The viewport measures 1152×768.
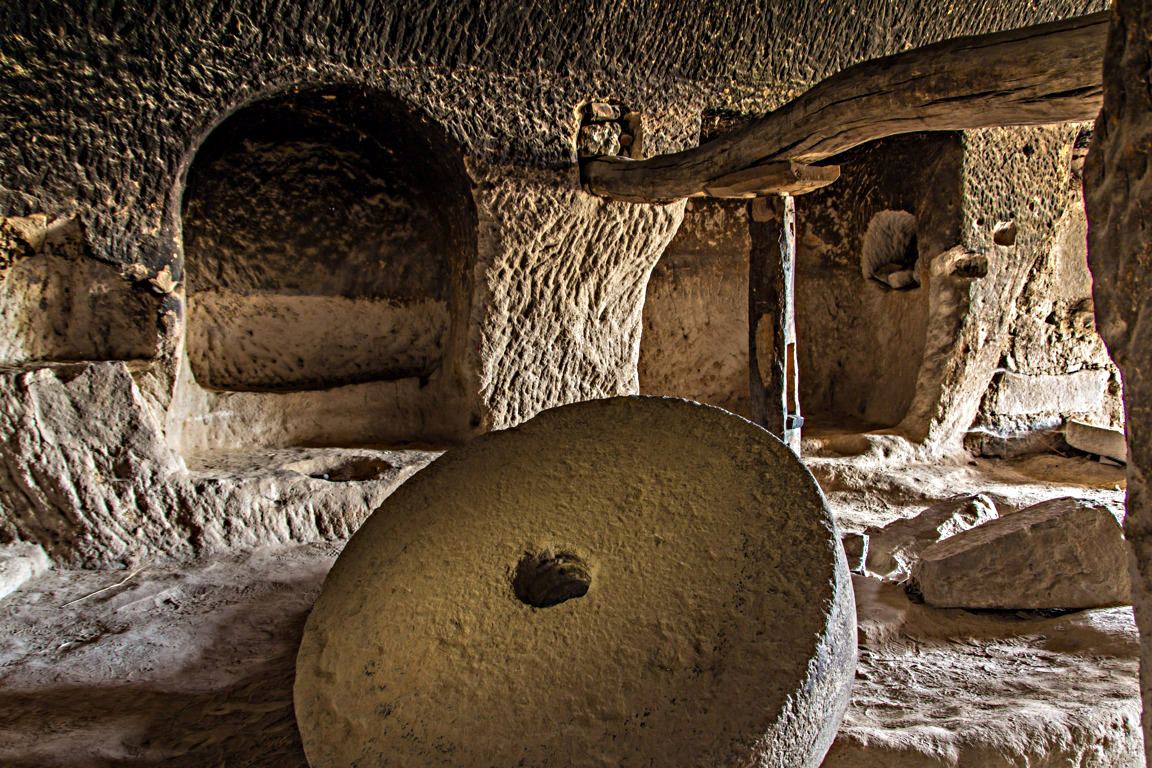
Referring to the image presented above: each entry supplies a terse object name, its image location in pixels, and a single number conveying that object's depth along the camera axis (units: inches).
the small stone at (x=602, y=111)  149.1
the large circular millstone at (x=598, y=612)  55.9
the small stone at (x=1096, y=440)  173.6
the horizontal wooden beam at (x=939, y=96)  83.6
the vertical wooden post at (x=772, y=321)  141.2
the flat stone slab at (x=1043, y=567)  88.0
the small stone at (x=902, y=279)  191.8
